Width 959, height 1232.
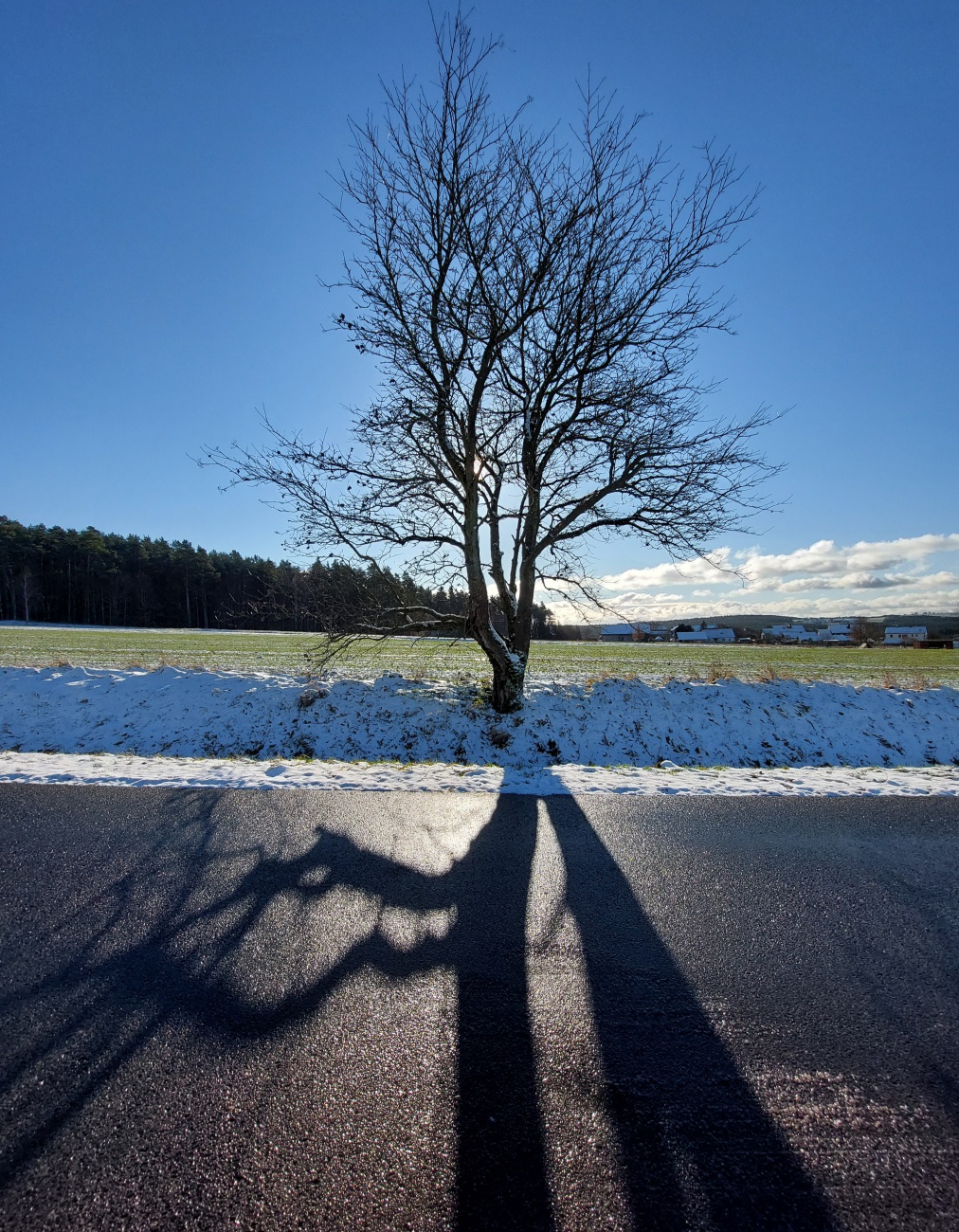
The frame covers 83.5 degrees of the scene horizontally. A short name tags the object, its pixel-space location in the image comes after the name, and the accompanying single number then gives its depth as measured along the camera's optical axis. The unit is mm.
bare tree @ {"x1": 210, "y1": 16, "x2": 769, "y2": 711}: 8266
